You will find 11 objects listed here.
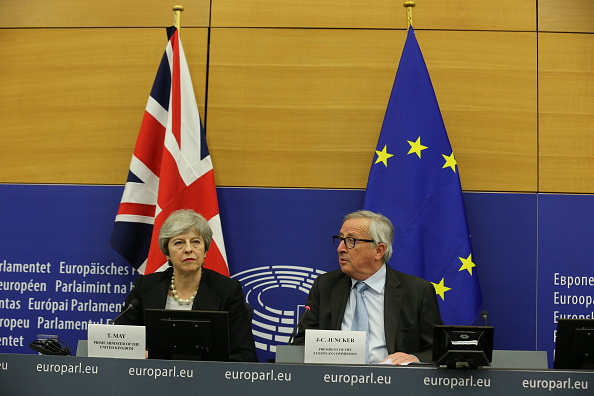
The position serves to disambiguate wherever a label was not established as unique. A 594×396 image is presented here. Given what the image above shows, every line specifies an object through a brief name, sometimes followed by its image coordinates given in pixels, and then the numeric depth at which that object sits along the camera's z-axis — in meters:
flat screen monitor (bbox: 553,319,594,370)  5.66
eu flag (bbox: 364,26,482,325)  8.83
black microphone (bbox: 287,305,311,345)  7.10
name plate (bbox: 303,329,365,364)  5.60
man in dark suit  7.25
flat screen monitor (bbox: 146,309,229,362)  5.68
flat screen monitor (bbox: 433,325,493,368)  5.15
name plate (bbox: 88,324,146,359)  5.57
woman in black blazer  7.42
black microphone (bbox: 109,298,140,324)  6.50
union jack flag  9.05
